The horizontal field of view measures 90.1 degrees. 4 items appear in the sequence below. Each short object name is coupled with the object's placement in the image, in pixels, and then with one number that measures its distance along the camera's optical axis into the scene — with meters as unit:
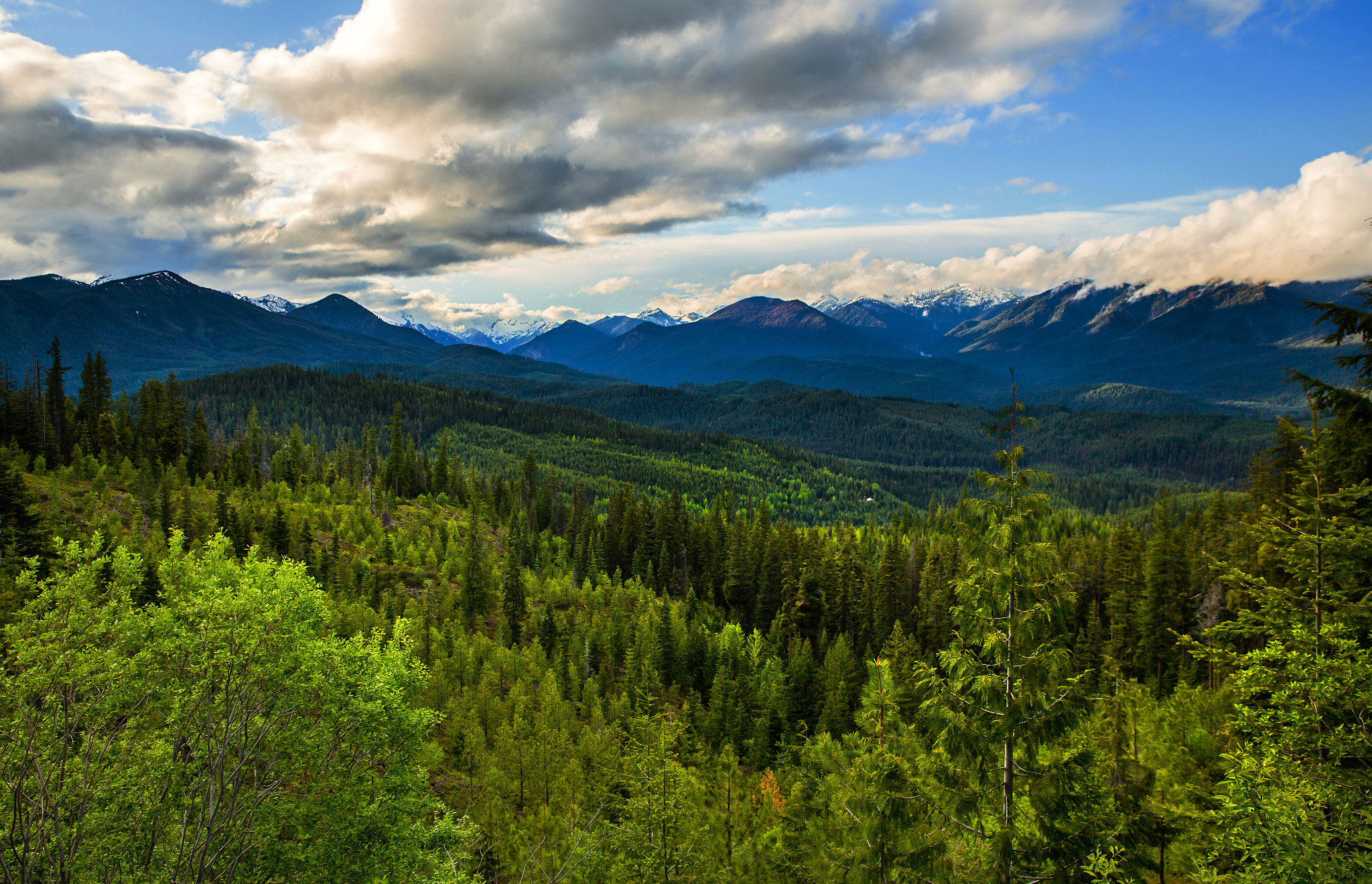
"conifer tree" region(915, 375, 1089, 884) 13.08
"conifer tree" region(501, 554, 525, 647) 74.19
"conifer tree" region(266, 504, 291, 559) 70.19
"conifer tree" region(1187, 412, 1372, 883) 12.86
